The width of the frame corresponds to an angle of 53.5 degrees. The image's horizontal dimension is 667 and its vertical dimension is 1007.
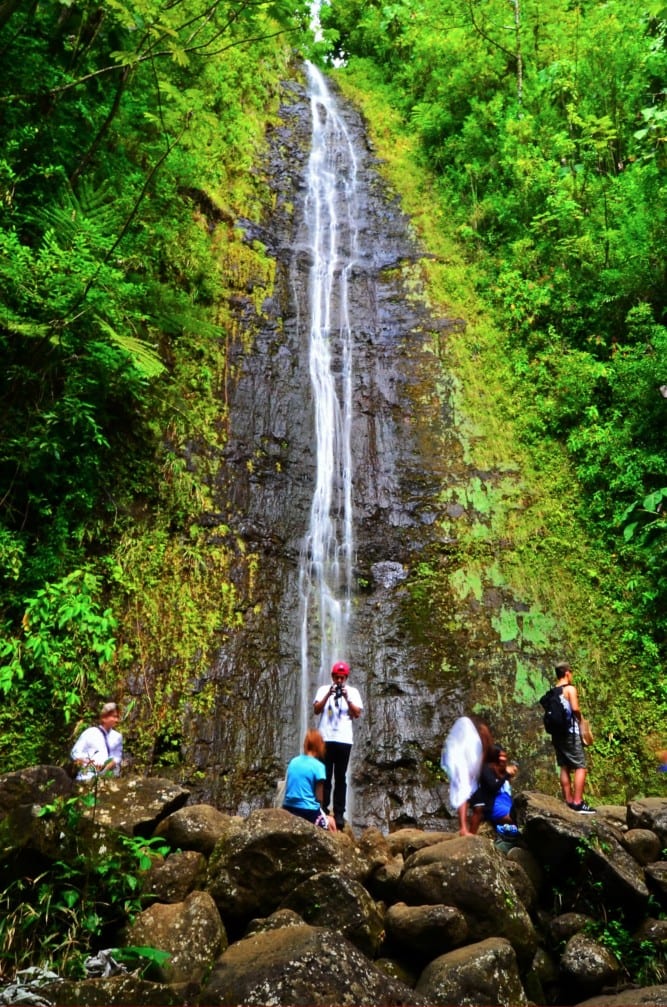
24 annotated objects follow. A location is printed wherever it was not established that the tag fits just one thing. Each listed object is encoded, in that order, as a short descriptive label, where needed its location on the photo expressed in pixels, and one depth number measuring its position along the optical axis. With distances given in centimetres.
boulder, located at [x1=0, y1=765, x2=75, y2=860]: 360
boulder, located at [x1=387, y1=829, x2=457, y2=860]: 516
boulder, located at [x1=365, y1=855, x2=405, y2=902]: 440
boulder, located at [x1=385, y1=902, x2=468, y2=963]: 379
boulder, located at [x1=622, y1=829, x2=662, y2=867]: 488
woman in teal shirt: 496
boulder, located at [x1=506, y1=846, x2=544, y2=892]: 472
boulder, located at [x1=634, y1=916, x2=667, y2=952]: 418
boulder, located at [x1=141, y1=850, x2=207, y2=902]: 388
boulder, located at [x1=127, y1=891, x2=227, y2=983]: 334
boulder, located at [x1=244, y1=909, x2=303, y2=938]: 354
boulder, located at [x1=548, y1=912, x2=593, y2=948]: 429
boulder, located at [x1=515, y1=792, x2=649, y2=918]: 438
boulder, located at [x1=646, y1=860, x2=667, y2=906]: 451
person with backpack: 605
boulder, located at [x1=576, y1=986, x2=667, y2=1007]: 324
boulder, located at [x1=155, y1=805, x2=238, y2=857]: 428
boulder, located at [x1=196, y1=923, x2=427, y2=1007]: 289
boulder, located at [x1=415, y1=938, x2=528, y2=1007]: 337
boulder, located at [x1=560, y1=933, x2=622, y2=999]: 391
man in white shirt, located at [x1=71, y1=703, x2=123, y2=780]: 540
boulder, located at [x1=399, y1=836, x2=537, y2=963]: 391
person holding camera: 556
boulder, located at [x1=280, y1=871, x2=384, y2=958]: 366
